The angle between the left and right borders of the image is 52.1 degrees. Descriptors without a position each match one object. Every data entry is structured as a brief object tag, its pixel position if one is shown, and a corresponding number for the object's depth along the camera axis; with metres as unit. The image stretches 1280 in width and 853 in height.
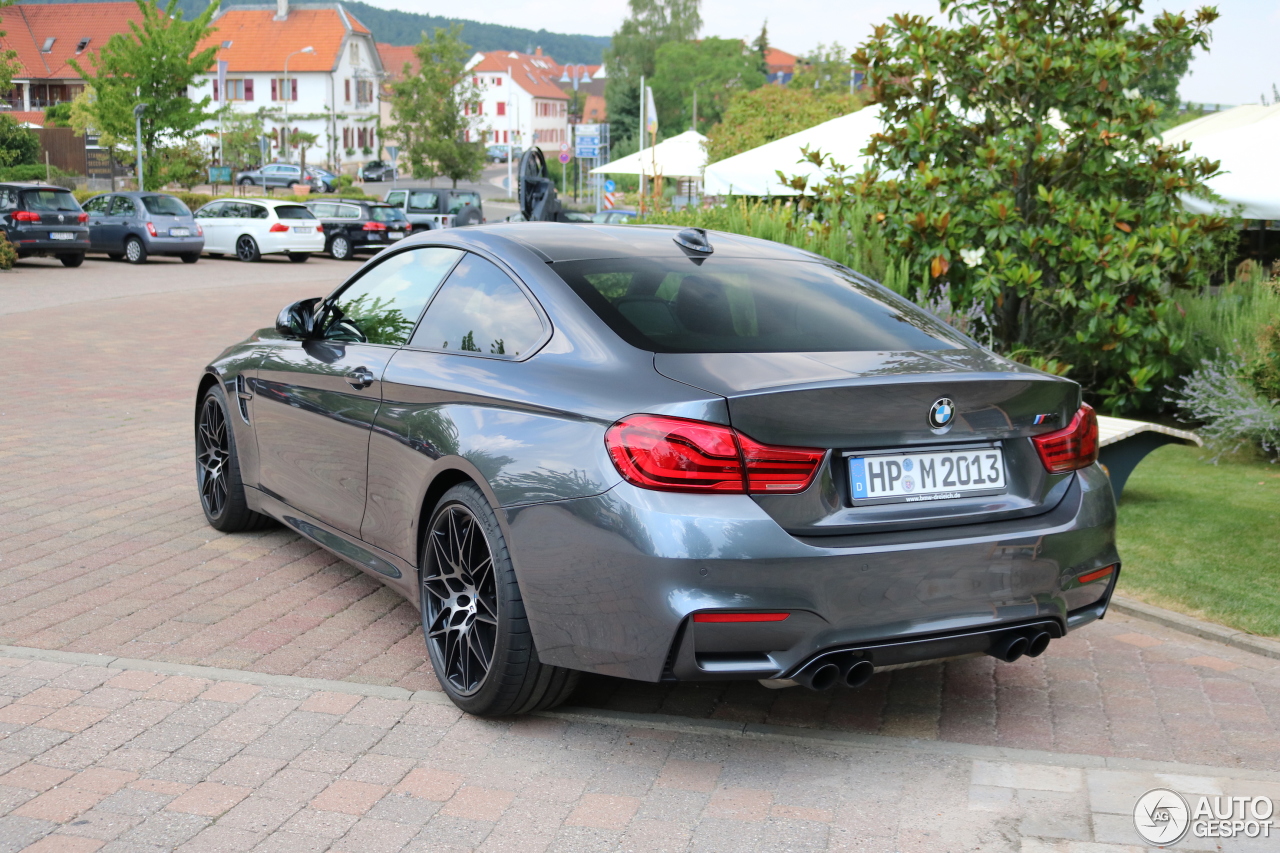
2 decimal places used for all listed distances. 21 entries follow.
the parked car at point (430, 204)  38.06
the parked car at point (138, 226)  28.98
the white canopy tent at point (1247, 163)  10.59
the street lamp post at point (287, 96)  90.94
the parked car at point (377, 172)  92.86
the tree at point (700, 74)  105.06
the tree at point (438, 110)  64.88
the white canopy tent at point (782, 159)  13.45
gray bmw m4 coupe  3.38
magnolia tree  9.21
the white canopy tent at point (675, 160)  25.19
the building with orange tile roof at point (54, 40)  97.06
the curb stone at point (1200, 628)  4.84
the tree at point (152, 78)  40.66
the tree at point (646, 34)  110.81
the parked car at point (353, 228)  34.12
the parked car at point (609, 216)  26.49
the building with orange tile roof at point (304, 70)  101.31
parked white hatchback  31.45
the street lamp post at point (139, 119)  39.88
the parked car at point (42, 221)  26.39
